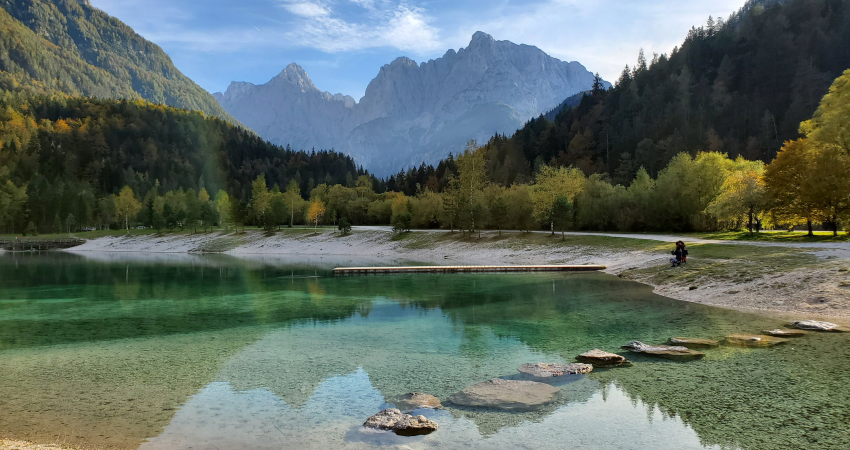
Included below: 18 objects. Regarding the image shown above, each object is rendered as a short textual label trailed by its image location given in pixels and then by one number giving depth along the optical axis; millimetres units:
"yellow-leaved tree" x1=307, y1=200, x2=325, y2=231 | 106188
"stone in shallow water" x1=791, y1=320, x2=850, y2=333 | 16469
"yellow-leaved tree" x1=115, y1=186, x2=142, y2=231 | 125712
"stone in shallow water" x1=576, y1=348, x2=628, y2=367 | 13492
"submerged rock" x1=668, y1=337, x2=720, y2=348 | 15062
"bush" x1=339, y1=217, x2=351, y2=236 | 86188
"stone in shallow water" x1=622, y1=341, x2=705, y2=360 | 13875
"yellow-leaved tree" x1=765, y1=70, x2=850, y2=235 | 35531
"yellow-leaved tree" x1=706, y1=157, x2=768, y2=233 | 43750
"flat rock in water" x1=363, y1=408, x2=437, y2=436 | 8875
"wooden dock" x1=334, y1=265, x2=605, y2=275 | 40581
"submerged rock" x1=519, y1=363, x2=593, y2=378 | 12523
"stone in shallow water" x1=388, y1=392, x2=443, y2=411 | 10305
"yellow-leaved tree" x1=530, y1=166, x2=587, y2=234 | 64438
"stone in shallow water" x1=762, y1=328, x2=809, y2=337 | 15883
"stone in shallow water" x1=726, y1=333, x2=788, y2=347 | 14870
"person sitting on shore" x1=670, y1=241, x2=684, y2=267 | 31703
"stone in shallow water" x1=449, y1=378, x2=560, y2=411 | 10266
